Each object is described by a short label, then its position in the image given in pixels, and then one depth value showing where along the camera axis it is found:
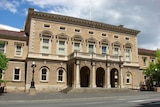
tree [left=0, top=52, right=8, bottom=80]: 17.42
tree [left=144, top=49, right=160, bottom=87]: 28.60
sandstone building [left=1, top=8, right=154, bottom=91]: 22.65
